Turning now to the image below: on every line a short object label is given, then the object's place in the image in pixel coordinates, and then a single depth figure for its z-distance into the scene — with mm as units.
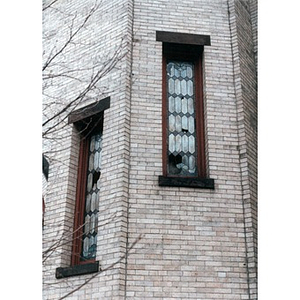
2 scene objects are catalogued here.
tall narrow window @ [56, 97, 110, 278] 7196
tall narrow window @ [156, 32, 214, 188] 7484
